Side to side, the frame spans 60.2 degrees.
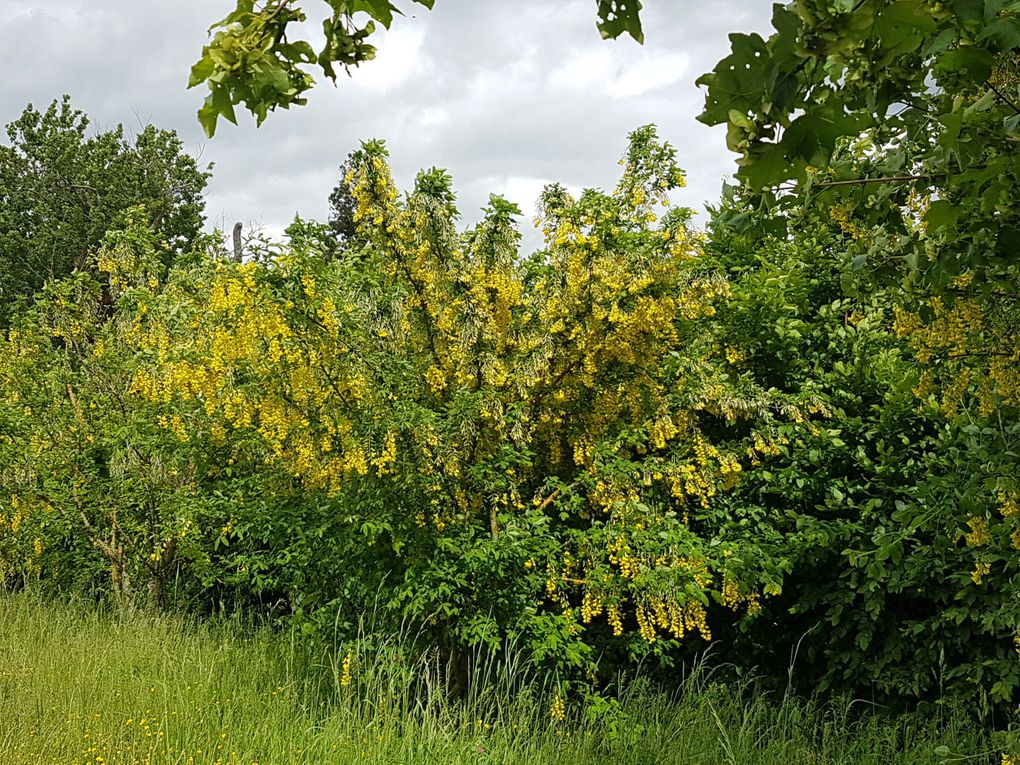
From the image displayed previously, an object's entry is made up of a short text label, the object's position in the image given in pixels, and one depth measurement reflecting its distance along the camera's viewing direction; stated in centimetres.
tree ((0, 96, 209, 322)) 1828
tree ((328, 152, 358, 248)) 2733
